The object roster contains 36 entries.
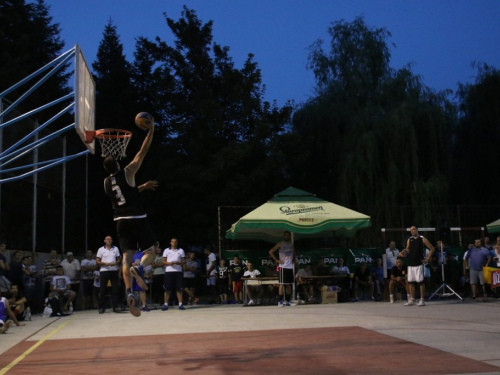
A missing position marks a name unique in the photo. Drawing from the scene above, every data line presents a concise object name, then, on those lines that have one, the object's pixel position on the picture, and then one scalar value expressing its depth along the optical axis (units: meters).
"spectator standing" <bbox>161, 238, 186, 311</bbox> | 19.89
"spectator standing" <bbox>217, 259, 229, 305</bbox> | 22.75
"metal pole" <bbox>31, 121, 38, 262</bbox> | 23.19
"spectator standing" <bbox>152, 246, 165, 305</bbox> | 22.38
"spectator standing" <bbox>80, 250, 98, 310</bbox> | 21.48
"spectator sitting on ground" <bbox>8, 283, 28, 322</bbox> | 15.97
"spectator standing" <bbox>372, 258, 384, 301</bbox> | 22.72
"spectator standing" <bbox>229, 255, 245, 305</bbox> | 22.12
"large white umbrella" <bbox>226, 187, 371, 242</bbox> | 20.22
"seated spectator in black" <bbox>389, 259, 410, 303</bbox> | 20.73
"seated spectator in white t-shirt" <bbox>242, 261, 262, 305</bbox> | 21.25
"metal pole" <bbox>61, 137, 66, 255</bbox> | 26.08
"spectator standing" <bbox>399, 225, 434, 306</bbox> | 18.41
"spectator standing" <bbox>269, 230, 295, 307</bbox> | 19.86
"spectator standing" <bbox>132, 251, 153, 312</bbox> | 19.31
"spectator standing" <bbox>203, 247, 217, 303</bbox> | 22.48
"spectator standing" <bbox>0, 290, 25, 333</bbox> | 13.52
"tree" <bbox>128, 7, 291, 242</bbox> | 35.09
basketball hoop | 11.58
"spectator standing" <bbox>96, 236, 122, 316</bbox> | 19.14
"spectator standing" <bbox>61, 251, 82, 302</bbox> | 21.08
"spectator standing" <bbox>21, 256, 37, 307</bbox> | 19.16
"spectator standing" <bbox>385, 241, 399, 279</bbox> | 22.30
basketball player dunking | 10.14
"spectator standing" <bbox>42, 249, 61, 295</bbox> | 20.70
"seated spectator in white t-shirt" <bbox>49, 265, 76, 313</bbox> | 19.41
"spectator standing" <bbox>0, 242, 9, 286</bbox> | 17.20
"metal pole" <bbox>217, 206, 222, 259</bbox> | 23.49
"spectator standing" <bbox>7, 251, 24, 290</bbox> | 18.86
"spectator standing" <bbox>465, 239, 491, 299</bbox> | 20.75
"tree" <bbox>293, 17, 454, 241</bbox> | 29.66
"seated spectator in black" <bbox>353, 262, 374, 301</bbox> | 22.61
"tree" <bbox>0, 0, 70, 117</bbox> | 37.06
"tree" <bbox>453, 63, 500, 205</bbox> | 32.50
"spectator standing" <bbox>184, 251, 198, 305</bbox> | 22.14
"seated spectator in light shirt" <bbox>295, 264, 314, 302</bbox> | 21.23
